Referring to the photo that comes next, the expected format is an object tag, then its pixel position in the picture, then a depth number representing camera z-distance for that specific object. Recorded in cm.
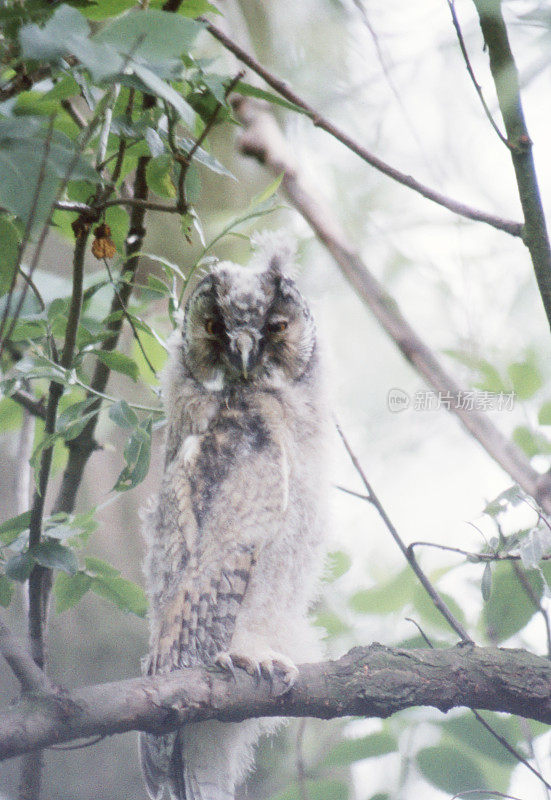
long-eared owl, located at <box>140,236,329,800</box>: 600
